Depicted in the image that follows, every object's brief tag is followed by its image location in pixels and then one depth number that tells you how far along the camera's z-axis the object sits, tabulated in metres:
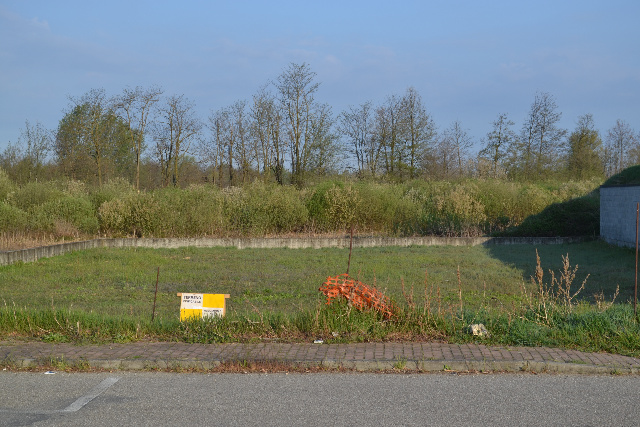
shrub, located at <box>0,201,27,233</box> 20.28
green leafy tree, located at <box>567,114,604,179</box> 36.93
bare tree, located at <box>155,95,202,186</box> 33.06
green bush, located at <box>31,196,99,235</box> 21.56
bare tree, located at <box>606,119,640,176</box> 42.72
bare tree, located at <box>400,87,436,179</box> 34.22
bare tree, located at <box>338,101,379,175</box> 35.84
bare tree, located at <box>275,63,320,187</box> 32.62
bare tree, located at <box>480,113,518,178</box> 36.67
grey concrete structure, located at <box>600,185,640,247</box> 19.66
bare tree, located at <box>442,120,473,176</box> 38.42
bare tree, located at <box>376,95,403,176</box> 34.59
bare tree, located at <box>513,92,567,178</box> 36.75
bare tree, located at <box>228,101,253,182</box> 34.81
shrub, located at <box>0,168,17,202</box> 23.00
